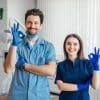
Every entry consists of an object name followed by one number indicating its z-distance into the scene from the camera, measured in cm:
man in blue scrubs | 284
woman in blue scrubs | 303
